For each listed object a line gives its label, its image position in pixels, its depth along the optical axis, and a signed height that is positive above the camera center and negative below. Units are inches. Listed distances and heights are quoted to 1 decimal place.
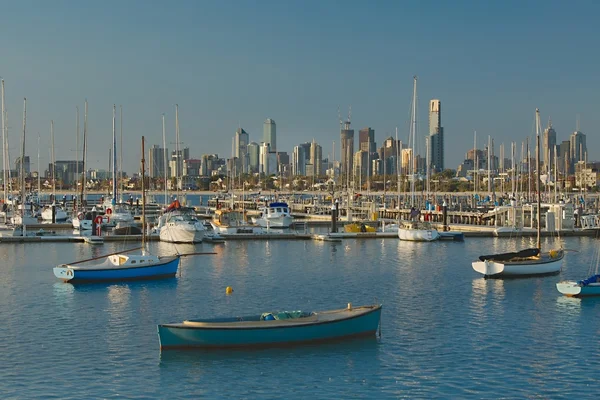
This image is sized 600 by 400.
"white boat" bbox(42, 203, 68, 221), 4311.0 -32.7
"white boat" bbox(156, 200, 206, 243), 3048.7 -79.1
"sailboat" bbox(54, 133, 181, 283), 1987.0 -151.3
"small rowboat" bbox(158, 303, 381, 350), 1231.5 -188.2
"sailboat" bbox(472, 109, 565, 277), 2058.3 -139.5
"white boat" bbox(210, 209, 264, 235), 3400.6 -68.8
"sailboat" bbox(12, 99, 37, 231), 3327.5 -46.2
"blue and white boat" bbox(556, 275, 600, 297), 1728.6 -168.3
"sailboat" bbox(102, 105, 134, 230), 3794.5 -14.8
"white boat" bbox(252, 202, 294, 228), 3811.5 -36.4
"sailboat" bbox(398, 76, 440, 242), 3223.4 -90.2
